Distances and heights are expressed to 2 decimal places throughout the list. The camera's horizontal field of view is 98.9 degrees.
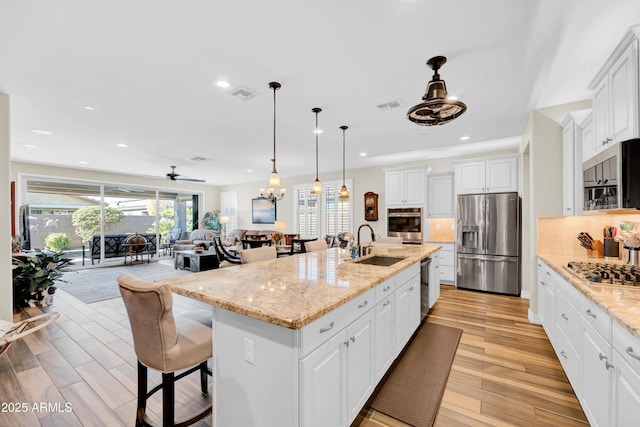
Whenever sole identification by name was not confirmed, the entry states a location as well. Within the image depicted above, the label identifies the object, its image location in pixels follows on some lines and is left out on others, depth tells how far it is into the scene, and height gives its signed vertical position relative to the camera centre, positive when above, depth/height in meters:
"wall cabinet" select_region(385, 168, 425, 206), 5.78 +0.63
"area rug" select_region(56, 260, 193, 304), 4.86 -1.40
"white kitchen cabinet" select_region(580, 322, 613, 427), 1.45 -0.94
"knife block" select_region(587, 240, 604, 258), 2.94 -0.36
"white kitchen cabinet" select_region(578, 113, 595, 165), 2.48 +0.75
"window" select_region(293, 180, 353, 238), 7.42 +0.14
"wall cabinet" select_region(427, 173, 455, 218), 5.82 +0.44
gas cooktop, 1.85 -0.41
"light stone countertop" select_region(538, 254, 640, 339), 1.25 -0.46
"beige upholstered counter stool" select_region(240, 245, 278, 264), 2.93 -0.43
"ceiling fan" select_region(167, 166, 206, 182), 6.76 +0.98
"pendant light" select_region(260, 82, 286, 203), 2.72 +0.46
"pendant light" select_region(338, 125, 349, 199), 4.61 +0.41
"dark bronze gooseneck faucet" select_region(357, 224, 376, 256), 3.20 -0.41
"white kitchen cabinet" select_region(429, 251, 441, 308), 3.73 -0.92
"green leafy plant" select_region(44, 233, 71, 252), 7.17 -0.69
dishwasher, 3.27 -0.87
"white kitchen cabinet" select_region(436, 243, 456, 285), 5.45 -0.95
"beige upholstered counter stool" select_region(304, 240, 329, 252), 3.94 -0.44
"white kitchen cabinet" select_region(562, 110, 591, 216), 2.76 +0.56
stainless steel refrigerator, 4.72 -0.47
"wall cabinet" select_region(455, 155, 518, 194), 4.81 +0.75
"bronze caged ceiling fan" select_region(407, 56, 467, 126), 1.99 +0.83
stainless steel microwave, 1.80 +0.29
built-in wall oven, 5.69 -0.17
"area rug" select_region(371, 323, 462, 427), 1.97 -1.40
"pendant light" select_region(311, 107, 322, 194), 3.88 +0.40
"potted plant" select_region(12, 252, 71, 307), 4.06 -0.94
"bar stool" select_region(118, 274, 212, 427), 1.44 -0.74
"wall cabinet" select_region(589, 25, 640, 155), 1.75 +0.87
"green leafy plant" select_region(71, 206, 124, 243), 7.59 -0.18
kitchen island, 1.30 -0.69
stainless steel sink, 2.92 -0.49
